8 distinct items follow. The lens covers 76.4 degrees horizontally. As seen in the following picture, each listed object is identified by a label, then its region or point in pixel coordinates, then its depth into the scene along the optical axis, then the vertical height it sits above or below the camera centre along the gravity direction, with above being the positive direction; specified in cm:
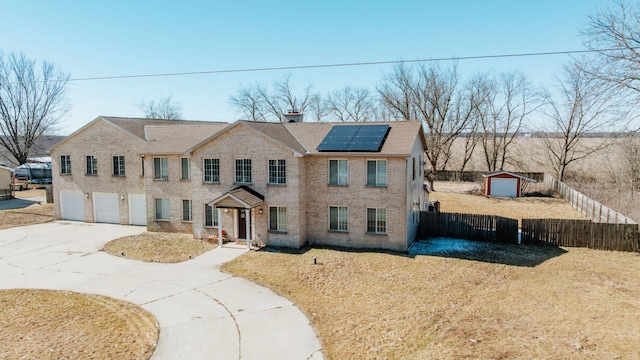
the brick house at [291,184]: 2086 -139
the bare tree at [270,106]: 6625 +881
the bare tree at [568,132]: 4400 +262
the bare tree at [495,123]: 5231 +429
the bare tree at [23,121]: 4994 +512
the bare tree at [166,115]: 8326 +942
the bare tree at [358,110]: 6328 +766
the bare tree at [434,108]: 4916 +610
